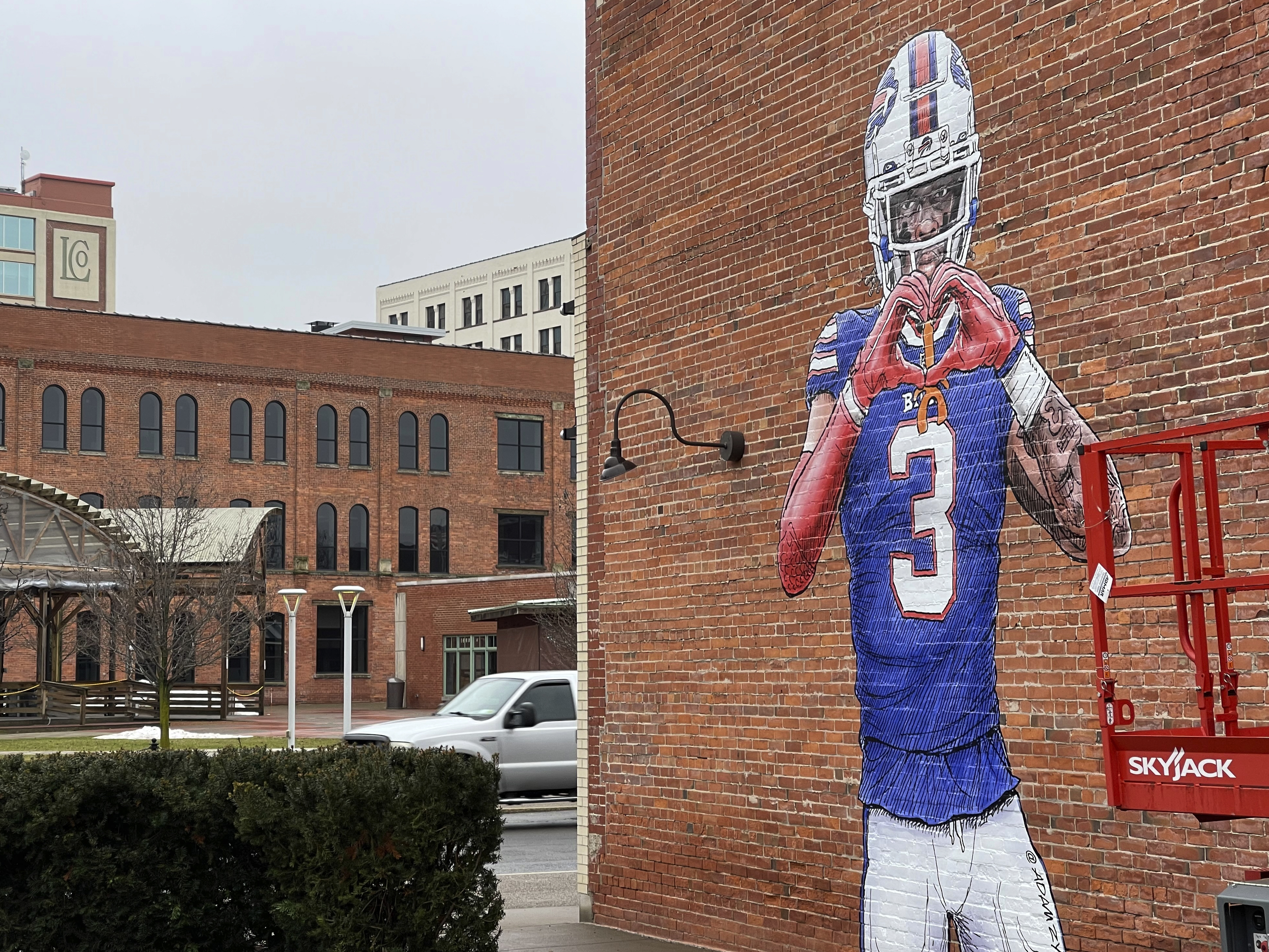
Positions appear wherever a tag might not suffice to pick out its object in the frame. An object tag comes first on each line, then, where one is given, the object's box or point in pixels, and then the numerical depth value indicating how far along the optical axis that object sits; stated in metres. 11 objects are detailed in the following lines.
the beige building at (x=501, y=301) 96.88
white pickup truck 18.97
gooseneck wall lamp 9.62
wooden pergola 38.25
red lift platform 4.39
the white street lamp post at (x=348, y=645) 25.27
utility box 4.32
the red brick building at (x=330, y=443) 50.38
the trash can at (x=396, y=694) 50.59
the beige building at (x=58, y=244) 114.19
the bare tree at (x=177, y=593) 34.16
